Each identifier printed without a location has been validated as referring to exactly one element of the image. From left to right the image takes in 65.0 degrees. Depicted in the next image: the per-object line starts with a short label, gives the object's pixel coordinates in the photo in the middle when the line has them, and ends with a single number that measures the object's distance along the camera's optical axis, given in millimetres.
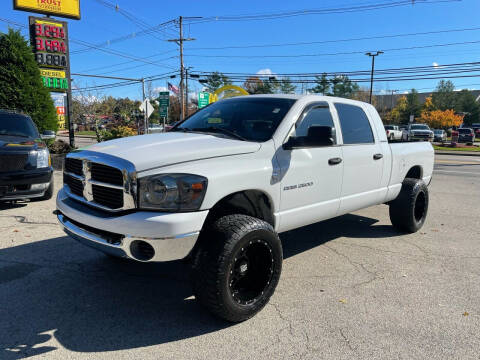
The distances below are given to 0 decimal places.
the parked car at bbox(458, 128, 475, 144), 40281
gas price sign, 15391
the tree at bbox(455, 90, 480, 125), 70312
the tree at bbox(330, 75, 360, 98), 70612
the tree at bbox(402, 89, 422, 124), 72500
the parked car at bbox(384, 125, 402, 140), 40500
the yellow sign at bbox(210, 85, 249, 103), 20300
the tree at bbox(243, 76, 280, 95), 63675
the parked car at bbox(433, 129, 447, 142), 43456
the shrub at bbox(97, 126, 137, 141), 12898
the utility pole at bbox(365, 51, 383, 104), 43591
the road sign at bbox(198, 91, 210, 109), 21855
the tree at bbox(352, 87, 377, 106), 75325
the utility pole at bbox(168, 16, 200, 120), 38906
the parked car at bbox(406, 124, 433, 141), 36969
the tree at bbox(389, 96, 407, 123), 71125
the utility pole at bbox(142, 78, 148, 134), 20084
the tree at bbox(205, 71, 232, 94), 74875
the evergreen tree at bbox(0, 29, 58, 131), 12133
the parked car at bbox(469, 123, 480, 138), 56875
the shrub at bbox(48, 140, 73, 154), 12200
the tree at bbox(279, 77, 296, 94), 67938
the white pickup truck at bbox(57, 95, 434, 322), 2750
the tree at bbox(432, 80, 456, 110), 72250
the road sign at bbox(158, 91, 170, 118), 19938
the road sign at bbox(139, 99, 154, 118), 19862
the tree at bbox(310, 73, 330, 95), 68375
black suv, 6426
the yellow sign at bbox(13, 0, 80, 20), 16520
